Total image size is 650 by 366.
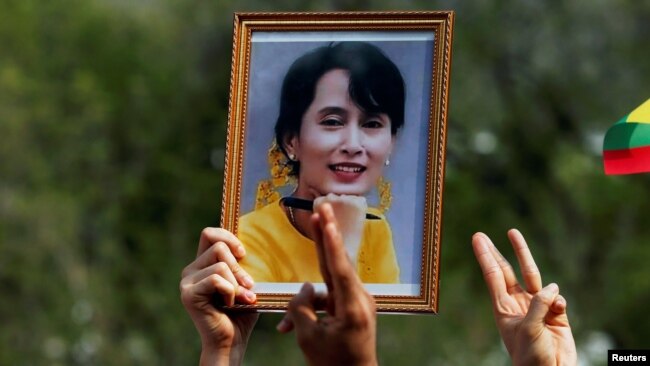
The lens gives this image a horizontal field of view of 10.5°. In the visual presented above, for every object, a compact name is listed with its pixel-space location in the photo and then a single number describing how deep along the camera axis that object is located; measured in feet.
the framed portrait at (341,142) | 31.40
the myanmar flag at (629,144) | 39.33
